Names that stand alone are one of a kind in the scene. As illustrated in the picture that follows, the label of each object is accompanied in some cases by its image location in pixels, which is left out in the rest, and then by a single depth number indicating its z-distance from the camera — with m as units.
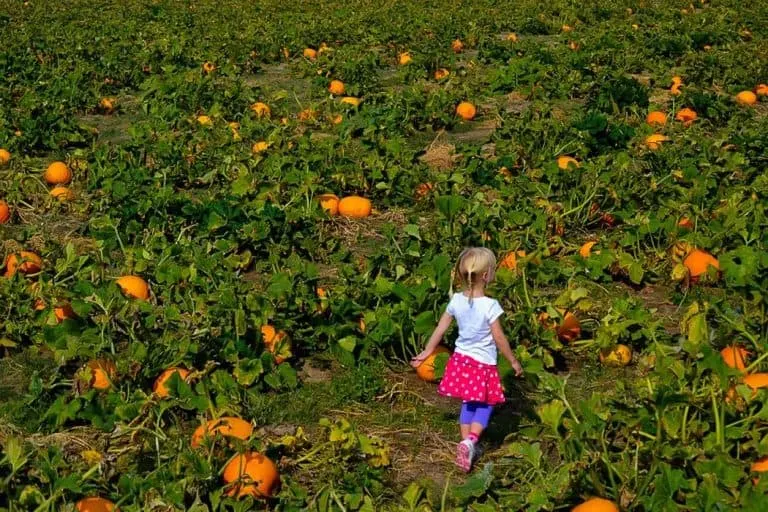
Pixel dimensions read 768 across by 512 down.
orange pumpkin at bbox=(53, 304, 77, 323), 5.40
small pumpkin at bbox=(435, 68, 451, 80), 12.10
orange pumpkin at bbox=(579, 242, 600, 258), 6.59
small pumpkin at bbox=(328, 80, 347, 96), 11.38
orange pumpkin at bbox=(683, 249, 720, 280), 6.32
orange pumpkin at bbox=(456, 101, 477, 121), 10.39
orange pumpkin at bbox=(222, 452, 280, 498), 4.03
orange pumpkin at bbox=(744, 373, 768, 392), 4.52
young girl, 4.52
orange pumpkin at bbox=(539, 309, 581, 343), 5.46
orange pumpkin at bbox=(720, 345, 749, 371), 4.78
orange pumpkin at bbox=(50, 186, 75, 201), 7.74
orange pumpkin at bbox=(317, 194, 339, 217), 7.58
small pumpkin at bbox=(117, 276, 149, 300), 5.89
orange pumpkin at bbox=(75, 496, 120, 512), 3.79
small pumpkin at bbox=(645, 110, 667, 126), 9.80
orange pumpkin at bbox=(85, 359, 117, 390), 4.77
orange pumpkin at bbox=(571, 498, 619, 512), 3.83
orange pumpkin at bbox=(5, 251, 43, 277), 6.05
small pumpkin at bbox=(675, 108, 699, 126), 10.04
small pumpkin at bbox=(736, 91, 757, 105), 11.00
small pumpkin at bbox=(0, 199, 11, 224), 7.39
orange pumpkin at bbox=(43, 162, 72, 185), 8.24
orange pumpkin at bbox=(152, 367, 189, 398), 4.80
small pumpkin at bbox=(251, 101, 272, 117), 9.91
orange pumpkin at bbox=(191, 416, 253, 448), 4.25
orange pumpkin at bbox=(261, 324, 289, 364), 5.23
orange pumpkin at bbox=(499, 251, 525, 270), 6.17
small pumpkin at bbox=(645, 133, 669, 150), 8.65
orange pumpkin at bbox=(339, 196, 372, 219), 7.60
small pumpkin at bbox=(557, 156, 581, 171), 7.62
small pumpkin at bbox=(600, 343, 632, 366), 5.36
